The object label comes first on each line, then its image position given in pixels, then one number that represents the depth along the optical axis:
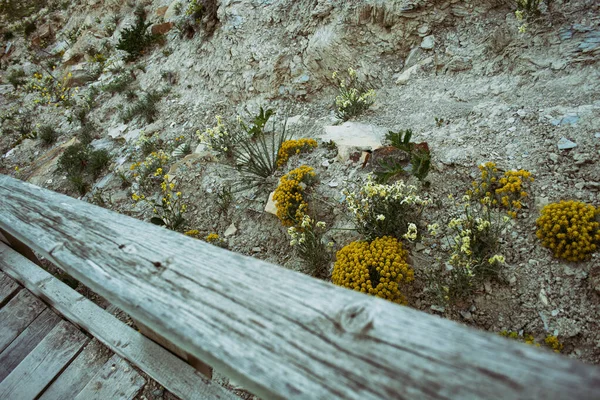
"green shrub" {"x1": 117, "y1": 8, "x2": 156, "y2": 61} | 8.28
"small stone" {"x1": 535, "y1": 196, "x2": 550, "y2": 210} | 2.75
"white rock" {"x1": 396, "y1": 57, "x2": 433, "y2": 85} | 4.93
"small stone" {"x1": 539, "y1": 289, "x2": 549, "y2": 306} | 2.36
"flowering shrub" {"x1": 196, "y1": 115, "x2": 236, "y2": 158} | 4.75
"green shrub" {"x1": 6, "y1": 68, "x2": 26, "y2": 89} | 10.26
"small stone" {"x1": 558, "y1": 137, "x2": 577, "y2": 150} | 2.95
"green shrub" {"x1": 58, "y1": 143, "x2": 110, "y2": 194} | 5.72
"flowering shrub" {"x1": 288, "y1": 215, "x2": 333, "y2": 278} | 3.10
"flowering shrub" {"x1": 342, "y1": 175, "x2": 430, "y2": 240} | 2.99
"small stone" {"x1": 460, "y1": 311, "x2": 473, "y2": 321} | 2.49
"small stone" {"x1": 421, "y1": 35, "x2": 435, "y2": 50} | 4.92
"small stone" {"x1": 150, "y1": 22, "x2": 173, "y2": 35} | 8.20
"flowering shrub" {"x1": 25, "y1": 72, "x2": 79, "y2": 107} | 8.77
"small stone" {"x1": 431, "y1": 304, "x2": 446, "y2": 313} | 2.60
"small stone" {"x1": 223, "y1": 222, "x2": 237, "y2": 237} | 3.98
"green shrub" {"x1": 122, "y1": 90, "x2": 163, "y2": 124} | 6.61
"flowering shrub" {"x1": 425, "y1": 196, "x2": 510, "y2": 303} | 2.50
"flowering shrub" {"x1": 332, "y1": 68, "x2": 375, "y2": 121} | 4.76
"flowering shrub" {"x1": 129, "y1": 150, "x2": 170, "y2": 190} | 5.11
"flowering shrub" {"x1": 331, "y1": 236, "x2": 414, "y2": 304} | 2.57
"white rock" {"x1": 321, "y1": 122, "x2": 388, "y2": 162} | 4.04
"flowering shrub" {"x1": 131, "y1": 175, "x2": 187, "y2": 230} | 4.09
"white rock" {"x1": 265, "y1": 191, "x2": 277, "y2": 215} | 3.73
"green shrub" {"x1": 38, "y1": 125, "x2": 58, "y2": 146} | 7.50
